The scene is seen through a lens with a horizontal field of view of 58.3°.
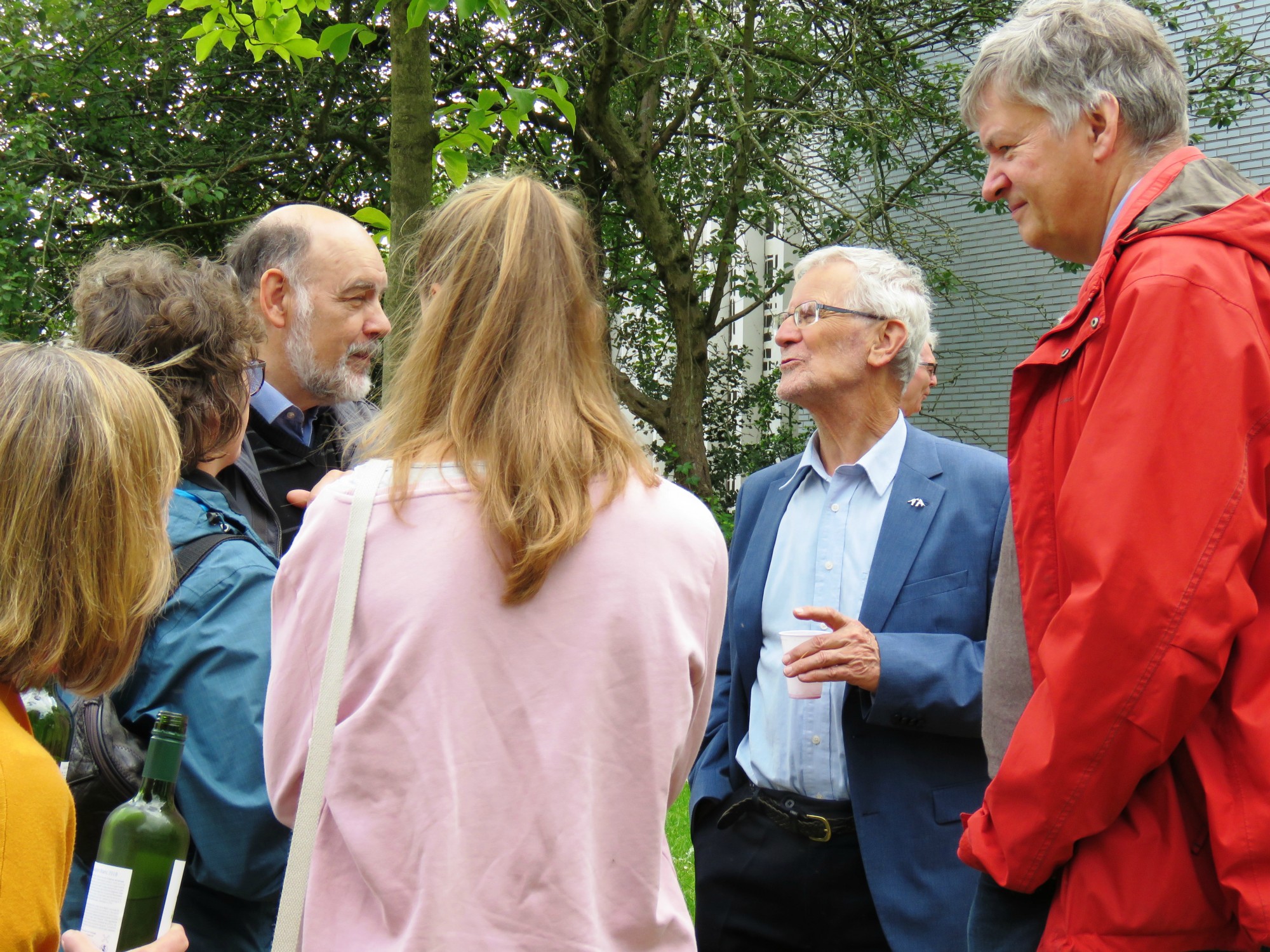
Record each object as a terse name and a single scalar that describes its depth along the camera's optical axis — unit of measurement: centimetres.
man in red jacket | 144
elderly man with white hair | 250
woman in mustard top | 142
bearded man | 338
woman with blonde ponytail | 151
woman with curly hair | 190
